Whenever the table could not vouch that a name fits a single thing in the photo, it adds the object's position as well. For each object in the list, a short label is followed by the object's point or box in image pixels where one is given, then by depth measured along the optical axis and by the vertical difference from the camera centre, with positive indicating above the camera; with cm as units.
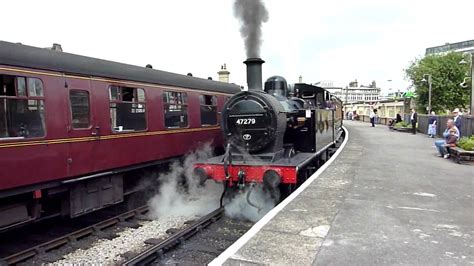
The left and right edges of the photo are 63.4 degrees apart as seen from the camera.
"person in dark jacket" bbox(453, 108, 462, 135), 1394 -50
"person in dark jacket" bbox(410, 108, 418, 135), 2144 -79
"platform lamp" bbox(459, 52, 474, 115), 1723 +144
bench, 1045 -134
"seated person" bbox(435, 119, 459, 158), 1152 -95
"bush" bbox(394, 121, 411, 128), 2419 -114
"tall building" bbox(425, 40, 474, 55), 9868 +1599
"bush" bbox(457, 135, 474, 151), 1077 -111
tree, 3294 +186
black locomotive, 696 -56
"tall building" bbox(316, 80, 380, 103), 10469 +465
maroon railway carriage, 549 -24
